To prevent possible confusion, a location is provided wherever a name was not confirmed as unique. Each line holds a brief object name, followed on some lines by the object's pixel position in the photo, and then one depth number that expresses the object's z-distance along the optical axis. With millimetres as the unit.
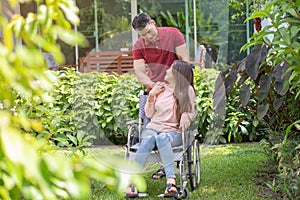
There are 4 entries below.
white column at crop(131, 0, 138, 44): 9352
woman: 4180
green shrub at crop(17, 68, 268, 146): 5930
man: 4398
